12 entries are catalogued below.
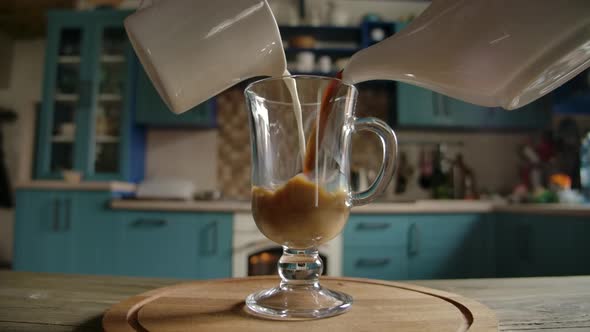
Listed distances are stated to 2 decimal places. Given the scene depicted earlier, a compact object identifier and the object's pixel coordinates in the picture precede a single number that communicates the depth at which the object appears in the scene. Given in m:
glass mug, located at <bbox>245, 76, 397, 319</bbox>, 0.46
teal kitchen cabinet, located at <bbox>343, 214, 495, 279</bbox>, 2.03
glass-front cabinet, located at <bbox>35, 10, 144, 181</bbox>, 2.42
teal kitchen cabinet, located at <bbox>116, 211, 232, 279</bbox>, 2.03
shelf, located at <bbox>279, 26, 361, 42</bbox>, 2.54
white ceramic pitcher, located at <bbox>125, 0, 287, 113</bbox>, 0.41
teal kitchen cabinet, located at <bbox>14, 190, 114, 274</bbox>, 2.15
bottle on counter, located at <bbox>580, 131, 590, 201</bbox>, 2.38
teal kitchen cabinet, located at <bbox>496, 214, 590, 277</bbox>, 1.68
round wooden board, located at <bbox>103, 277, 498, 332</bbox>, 0.35
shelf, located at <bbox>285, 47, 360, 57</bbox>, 2.49
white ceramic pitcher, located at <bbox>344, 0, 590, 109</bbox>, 0.35
